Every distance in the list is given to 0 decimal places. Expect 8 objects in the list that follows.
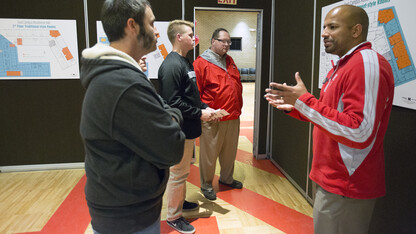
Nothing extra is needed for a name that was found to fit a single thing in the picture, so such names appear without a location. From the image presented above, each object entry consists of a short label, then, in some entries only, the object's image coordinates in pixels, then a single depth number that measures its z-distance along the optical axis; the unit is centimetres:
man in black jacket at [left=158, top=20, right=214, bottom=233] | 222
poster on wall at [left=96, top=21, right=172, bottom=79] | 388
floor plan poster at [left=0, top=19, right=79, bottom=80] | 354
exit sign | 383
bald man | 120
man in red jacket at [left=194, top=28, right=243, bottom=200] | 296
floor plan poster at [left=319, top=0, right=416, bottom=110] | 157
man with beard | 94
